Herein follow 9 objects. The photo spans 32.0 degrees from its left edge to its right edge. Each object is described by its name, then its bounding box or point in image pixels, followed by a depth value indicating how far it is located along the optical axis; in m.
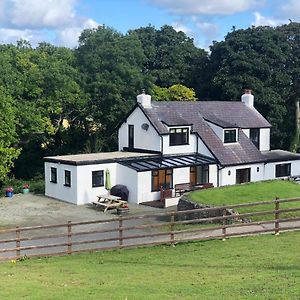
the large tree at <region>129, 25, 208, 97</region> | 55.25
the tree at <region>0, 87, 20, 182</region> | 36.44
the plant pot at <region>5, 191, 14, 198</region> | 35.91
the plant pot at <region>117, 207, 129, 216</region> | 30.30
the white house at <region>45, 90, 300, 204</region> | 33.94
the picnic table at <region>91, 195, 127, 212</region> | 31.03
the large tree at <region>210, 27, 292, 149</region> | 49.41
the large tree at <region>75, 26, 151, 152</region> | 46.28
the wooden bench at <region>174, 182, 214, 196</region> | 34.62
